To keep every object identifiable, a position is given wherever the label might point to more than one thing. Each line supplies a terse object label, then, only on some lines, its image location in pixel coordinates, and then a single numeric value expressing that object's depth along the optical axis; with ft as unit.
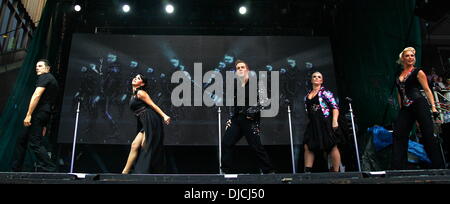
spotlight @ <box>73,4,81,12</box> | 30.58
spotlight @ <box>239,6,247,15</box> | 31.50
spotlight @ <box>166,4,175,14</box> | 31.40
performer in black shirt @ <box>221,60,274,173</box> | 16.03
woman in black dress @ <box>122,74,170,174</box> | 15.69
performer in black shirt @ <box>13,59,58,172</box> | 16.65
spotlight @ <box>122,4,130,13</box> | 31.27
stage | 7.98
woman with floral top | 16.40
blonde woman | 13.70
